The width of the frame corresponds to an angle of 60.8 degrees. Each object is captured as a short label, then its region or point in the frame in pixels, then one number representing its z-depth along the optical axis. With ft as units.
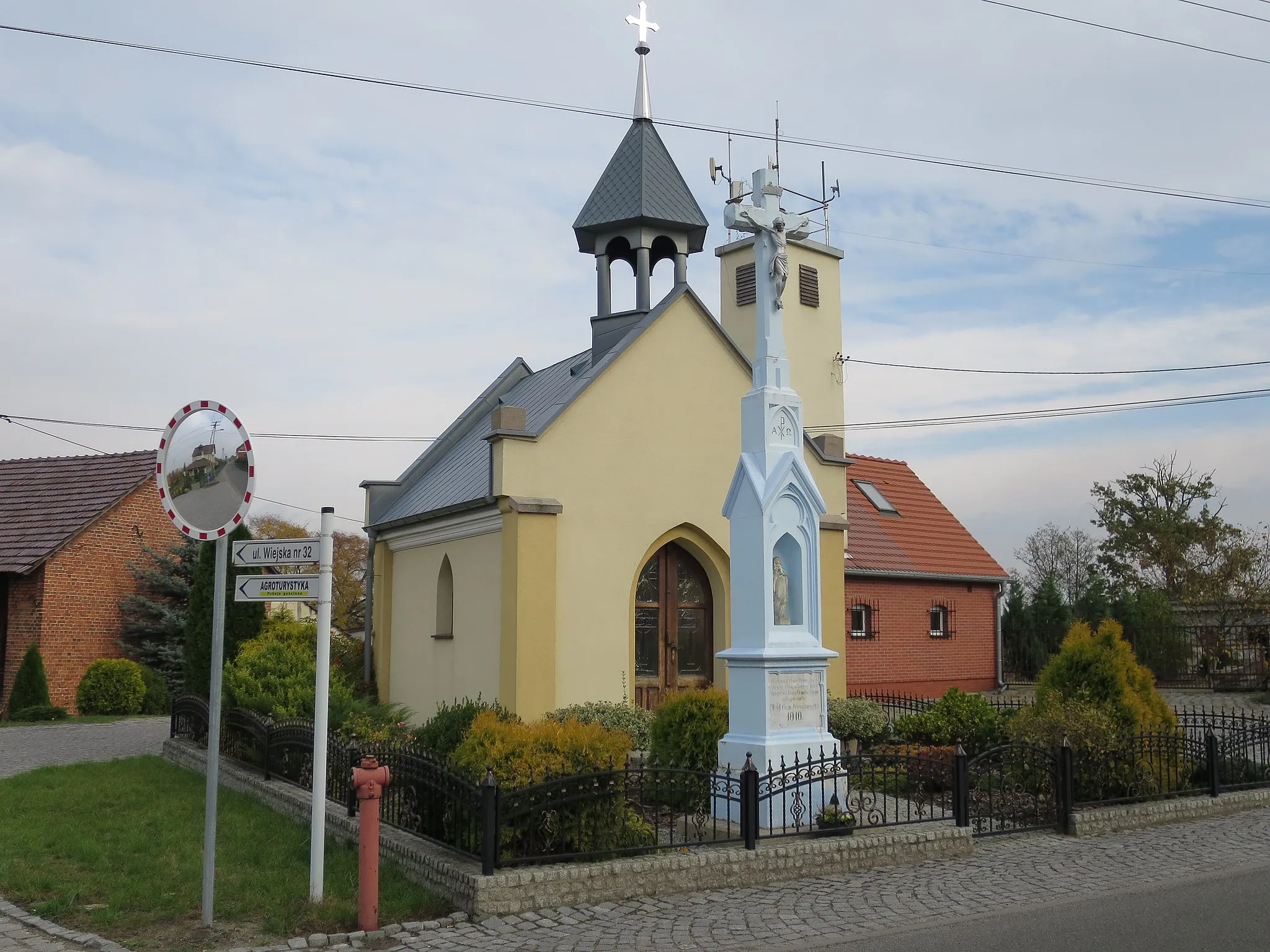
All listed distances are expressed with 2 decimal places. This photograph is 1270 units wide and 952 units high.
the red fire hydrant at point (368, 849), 24.09
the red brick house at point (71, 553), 75.10
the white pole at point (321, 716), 25.62
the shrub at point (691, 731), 37.22
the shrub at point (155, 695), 75.61
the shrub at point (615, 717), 46.03
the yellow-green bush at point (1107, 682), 40.01
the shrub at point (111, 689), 73.82
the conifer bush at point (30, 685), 71.36
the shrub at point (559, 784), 27.04
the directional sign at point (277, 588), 26.30
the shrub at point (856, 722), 49.32
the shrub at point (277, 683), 46.01
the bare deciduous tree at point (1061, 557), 194.90
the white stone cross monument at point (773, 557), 34.09
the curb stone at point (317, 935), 22.86
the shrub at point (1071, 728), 37.11
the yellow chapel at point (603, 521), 48.44
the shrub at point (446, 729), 35.37
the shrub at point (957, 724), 48.01
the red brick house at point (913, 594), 85.61
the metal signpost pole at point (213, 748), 23.85
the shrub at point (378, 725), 41.57
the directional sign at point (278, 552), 26.71
